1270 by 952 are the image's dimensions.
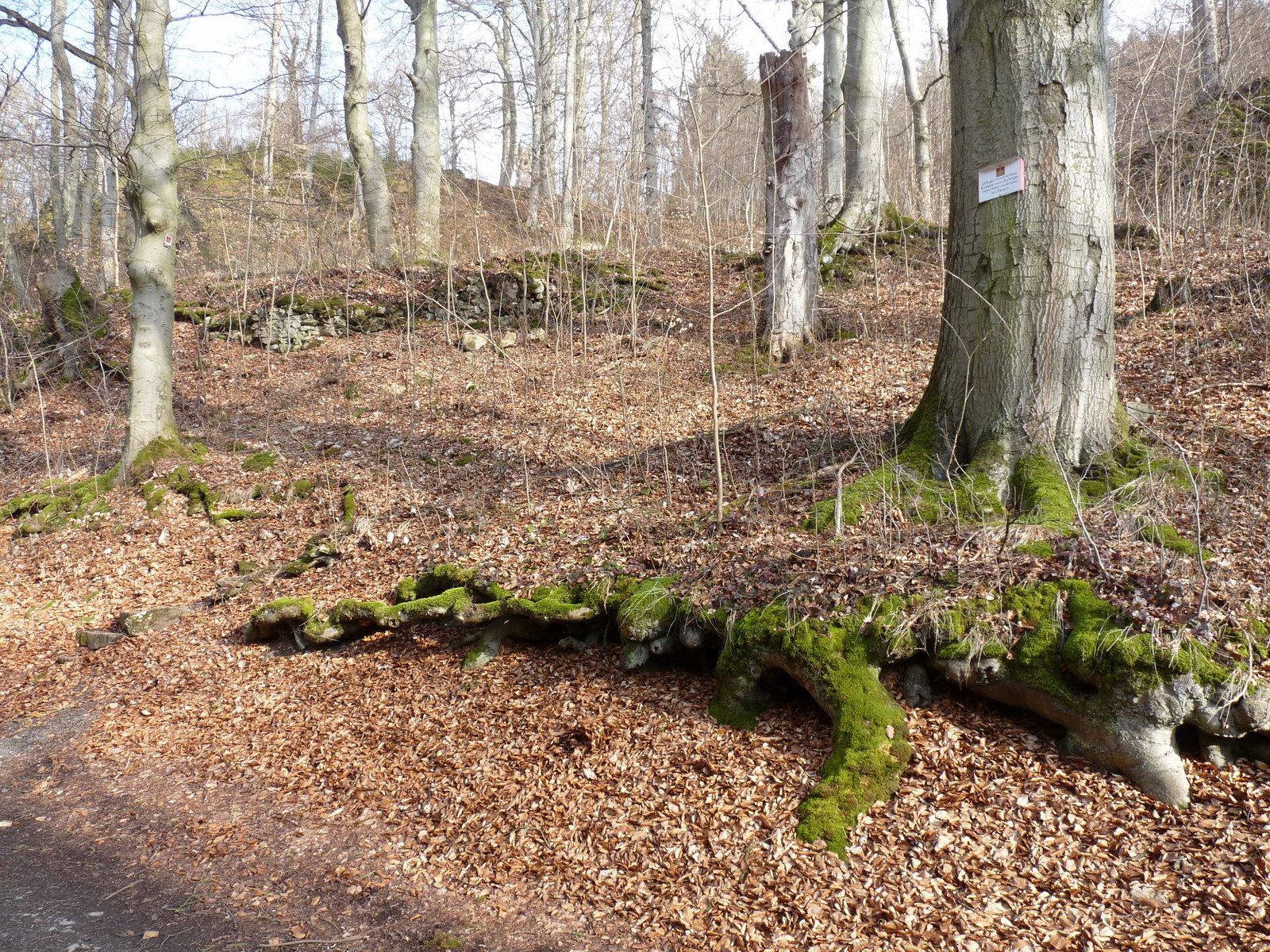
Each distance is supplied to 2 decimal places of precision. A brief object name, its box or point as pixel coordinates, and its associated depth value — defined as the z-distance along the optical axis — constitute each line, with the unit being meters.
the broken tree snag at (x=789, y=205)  9.02
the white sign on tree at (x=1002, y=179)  4.55
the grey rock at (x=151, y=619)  6.79
